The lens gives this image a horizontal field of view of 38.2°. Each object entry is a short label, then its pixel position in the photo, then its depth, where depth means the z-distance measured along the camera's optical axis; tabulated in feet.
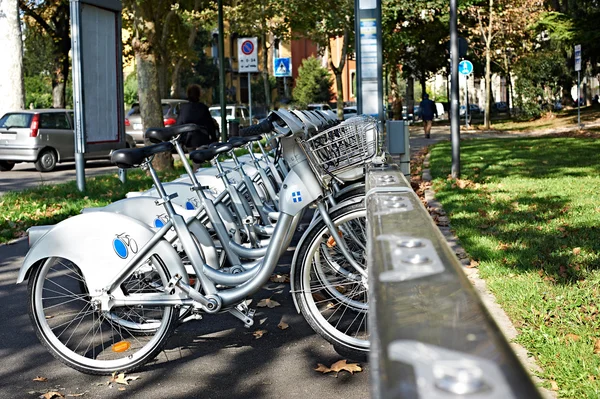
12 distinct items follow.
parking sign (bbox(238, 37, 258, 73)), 75.10
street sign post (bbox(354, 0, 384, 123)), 41.19
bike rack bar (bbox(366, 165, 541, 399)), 2.81
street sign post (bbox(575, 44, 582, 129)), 101.43
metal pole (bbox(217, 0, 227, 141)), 66.69
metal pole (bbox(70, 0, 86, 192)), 41.37
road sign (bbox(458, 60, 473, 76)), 114.73
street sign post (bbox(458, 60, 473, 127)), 114.67
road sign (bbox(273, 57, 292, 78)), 96.91
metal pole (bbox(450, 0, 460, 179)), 45.09
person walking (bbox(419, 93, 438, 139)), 108.17
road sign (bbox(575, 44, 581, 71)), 101.57
